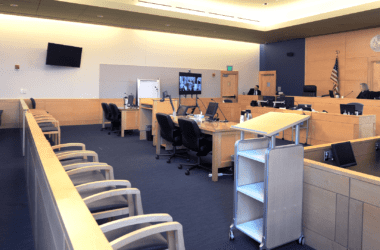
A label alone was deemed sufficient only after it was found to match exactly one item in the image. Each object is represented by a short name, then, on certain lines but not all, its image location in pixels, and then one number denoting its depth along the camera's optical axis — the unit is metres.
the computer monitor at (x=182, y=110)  6.39
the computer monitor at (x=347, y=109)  6.57
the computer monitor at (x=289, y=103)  8.53
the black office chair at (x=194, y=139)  4.50
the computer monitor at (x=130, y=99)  9.17
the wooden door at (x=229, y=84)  13.43
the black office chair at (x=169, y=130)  5.16
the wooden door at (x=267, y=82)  13.82
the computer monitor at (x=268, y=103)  8.92
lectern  2.36
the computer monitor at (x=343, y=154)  3.09
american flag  11.07
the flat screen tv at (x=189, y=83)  11.28
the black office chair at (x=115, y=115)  8.25
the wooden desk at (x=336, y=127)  6.40
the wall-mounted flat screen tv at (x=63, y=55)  9.52
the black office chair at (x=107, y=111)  8.69
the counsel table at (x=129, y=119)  8.17
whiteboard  11.10
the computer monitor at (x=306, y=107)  7.70
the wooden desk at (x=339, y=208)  2.10
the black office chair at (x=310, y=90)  10.50
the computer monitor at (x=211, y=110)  5.42
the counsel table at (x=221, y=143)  4.35
